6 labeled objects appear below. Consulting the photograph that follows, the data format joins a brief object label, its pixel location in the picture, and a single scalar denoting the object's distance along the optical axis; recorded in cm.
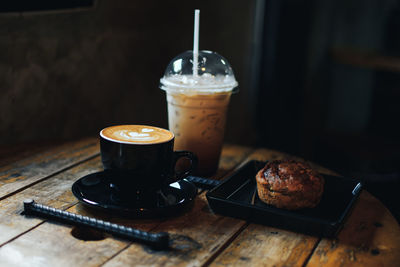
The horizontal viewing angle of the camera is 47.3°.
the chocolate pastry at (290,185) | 102
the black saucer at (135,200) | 100
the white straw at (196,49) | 127
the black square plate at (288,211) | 95
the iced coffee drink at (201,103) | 129
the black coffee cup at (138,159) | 100
